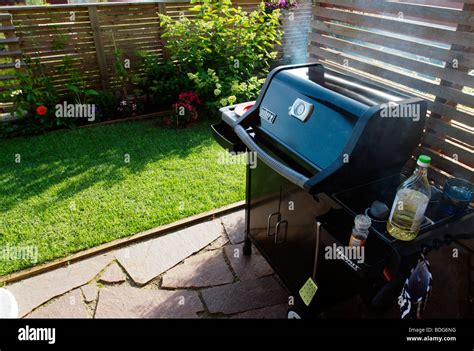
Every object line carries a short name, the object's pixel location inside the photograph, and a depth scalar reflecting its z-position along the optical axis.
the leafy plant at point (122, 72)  5.62
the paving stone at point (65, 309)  2.56
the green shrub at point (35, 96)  5.14
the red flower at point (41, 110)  5.23
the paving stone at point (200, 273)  2.83
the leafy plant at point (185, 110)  5.33
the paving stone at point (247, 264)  2.90
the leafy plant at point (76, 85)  5.40
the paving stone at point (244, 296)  2.62
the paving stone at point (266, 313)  2.54
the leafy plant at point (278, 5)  6.73
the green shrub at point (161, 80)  5.67
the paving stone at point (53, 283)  2.67
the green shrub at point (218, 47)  5.50
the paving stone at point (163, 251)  2.95
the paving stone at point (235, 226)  3.30
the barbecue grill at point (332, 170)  1.61
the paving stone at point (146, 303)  2.58
